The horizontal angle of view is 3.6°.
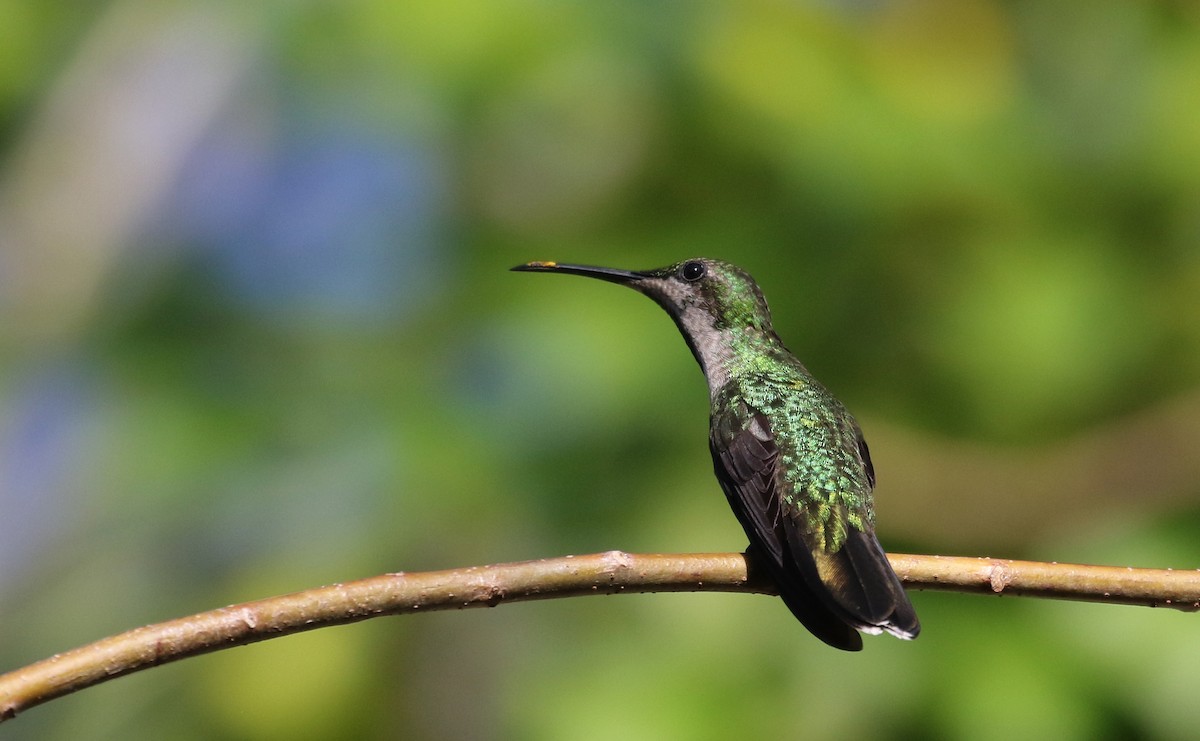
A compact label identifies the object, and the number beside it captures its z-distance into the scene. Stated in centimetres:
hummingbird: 337
